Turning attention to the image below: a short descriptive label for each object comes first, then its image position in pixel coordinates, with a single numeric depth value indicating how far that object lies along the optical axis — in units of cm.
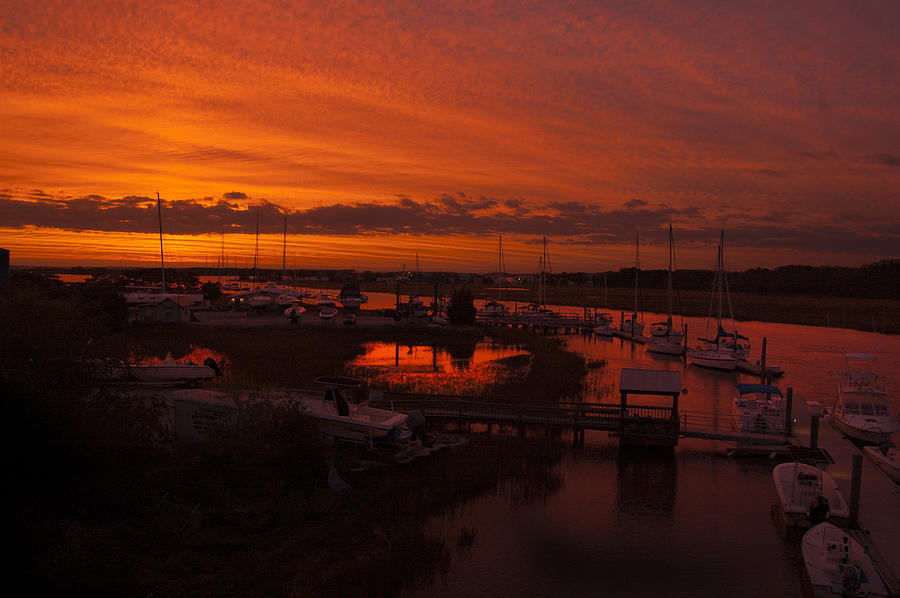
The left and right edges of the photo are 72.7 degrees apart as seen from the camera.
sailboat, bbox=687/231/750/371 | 4648
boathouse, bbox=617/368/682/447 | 2309
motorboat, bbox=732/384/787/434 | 2461
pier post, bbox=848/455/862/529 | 1596
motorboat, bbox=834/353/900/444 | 2525
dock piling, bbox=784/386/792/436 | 2450
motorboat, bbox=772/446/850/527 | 1645
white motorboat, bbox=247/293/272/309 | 7525
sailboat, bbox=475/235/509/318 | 7838
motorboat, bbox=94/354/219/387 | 2789
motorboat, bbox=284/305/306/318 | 6310
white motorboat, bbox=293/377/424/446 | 2048
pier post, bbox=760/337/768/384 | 3672
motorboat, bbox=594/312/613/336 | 6938
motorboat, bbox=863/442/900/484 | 2092
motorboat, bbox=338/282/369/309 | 8798
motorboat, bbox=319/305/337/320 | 6675
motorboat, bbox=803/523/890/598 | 1248
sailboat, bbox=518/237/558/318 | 7912
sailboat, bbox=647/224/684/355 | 5466
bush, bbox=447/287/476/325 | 6681
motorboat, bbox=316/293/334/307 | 8738
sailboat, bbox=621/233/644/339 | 6800
